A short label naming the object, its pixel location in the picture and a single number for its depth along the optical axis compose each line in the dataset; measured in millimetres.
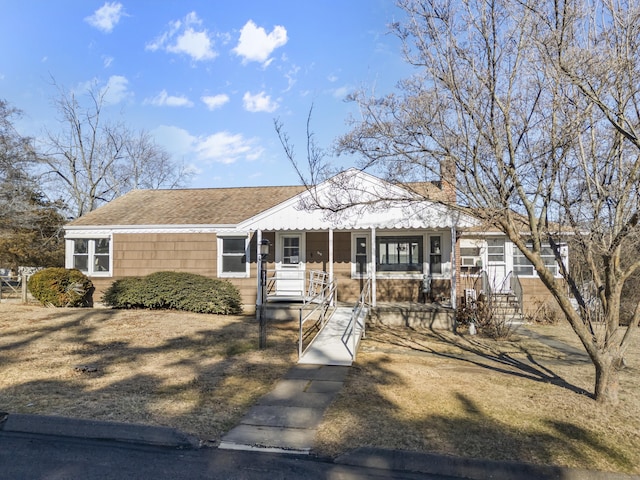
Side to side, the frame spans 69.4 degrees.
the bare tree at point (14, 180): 13719
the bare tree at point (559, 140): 5676
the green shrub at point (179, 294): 13945
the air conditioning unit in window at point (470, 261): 16284
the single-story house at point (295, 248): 13062
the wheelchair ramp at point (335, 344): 8523
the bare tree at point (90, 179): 31562
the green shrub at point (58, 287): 14336
